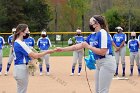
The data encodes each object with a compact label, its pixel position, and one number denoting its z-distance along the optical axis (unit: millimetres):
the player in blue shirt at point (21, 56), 7668
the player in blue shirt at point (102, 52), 6793
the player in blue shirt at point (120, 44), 15914
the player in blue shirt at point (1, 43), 16655
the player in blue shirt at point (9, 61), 16547
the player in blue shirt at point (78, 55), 16484
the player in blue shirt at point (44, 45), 16750
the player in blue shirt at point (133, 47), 16203
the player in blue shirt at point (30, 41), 16394
